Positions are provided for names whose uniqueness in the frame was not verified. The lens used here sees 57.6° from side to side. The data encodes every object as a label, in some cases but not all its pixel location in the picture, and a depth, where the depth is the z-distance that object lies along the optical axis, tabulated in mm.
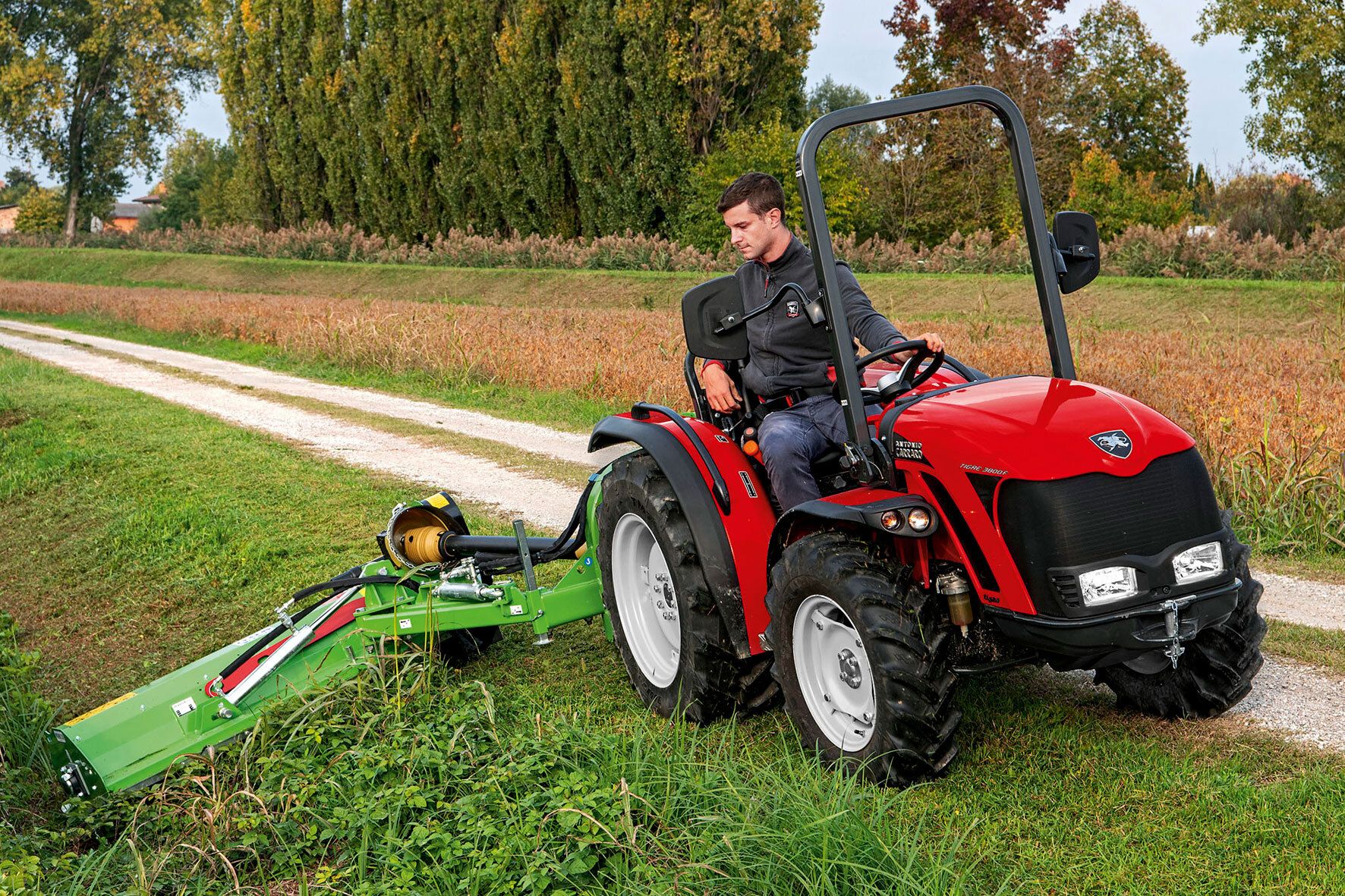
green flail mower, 4676
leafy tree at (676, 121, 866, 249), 26828
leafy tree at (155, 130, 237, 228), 59656
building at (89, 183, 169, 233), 65625
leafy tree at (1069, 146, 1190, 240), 26719
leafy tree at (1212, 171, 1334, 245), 27000
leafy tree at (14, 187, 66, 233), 59188
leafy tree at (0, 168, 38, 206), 81138
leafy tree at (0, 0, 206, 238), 51188
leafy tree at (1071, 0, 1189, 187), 42250
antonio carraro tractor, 3678
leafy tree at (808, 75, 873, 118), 63491
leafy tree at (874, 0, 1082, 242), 30172
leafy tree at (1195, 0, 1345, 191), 30875
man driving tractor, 4348
